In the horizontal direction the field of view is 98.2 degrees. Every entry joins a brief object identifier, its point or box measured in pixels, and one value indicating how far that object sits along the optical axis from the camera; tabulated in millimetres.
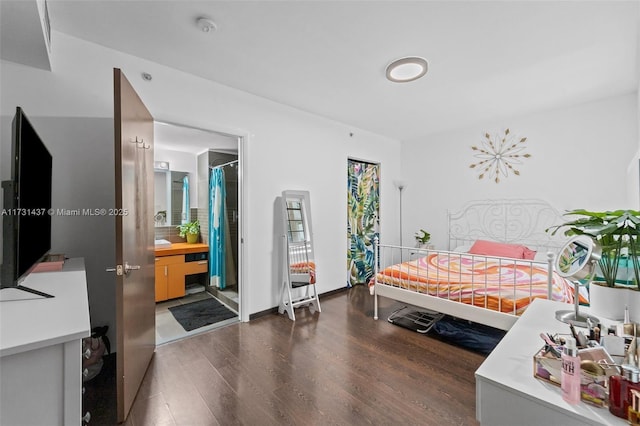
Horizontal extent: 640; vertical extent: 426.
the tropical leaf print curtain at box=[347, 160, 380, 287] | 4395
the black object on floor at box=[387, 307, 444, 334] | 2922
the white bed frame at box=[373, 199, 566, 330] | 2428
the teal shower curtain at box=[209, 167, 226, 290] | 4152
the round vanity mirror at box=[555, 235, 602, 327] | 1157
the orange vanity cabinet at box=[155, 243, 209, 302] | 3812
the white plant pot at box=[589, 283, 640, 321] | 1112
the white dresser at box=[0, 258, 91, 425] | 772
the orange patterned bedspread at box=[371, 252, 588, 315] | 2250
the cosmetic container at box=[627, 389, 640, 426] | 676
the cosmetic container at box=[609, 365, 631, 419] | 704
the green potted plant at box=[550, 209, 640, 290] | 1064
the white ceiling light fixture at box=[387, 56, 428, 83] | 2404
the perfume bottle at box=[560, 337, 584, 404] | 774
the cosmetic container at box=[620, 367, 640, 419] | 690
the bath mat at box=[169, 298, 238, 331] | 3143
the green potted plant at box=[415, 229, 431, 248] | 4629
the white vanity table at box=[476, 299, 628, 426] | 748
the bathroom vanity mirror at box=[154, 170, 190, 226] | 4551
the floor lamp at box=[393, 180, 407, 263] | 5026
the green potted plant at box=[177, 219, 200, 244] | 4548
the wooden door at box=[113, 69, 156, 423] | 1649
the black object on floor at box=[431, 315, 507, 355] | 2512
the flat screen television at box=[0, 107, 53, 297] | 1063
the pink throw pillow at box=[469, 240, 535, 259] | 3562
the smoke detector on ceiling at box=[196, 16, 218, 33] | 1896
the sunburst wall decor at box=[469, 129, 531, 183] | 3904
